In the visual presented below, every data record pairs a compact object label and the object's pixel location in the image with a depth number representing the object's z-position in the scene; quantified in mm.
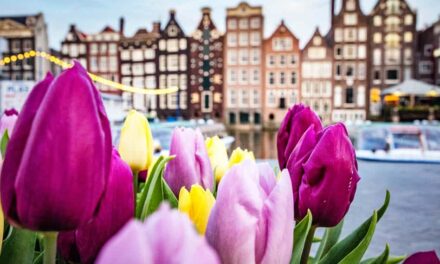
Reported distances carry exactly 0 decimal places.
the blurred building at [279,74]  74764
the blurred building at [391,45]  72443
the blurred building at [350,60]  73260
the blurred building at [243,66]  76182
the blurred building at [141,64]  81383
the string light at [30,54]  15660
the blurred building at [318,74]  73775
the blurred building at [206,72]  77687
